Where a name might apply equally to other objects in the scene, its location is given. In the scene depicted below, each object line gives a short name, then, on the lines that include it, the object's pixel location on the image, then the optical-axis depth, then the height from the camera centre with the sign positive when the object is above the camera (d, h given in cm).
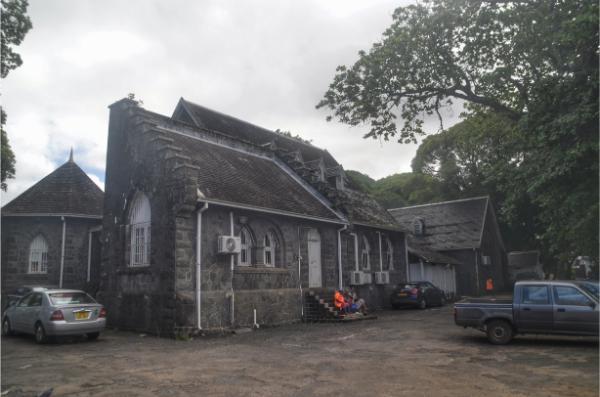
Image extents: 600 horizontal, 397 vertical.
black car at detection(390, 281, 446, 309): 2405 -119
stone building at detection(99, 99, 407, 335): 1530 +157
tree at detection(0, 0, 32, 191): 1502 +789
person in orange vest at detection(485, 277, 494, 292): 3547 -105
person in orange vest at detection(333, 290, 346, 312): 1888 -114
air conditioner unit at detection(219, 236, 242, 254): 1591 +98
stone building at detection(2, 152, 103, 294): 2144 +170
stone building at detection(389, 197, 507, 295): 3556 +271
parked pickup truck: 1170 -106
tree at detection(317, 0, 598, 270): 1193 +631
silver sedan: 1316 -105
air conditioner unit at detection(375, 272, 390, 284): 2441 -28
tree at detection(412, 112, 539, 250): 4224 +976
